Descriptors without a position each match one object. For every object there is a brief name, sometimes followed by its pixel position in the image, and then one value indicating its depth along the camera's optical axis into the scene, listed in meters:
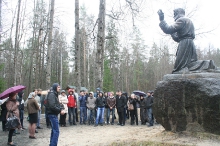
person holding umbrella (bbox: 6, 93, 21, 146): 6.66
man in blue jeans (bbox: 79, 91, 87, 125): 11.56
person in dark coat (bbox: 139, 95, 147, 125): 11.73
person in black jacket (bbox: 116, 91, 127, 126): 11.45
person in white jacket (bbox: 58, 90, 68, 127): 10.64
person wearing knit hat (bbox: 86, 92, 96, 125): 11.48
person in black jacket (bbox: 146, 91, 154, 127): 10.73
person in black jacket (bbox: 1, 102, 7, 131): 8.74
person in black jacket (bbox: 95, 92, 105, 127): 11.26
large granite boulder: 5.58
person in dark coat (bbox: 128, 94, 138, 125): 11.72
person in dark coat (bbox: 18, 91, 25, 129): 9.88
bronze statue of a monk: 6.55
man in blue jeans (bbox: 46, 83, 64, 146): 5.91
